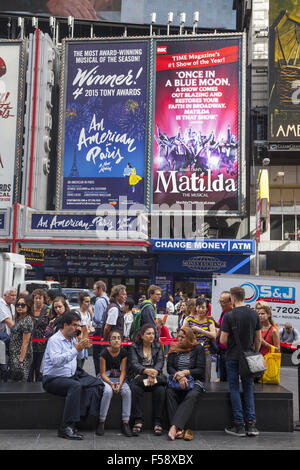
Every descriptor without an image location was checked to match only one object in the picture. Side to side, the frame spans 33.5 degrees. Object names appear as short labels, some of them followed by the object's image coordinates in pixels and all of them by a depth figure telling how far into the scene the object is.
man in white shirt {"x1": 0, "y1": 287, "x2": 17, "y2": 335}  9.12
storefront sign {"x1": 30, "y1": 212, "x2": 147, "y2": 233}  25.78
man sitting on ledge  6.74
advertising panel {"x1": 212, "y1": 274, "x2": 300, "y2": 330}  13.90
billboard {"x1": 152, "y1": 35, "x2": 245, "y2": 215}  26.67
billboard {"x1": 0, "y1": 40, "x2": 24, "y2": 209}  28.23
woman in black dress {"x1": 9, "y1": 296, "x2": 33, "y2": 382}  7.90
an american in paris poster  27.53
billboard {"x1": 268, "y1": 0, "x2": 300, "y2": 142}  27.16
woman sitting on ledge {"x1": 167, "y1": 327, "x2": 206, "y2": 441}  6.70
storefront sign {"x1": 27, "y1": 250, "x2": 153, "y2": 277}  28.17
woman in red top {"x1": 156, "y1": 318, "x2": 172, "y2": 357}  12.40
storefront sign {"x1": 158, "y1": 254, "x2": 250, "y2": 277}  27.00
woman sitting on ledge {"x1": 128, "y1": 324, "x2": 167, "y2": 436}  6.97
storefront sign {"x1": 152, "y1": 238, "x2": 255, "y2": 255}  26.19
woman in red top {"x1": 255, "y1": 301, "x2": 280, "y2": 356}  8.04
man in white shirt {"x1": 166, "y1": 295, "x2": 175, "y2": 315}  20.38
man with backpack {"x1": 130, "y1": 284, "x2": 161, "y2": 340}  8.82
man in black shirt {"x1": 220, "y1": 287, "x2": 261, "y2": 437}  6.91
